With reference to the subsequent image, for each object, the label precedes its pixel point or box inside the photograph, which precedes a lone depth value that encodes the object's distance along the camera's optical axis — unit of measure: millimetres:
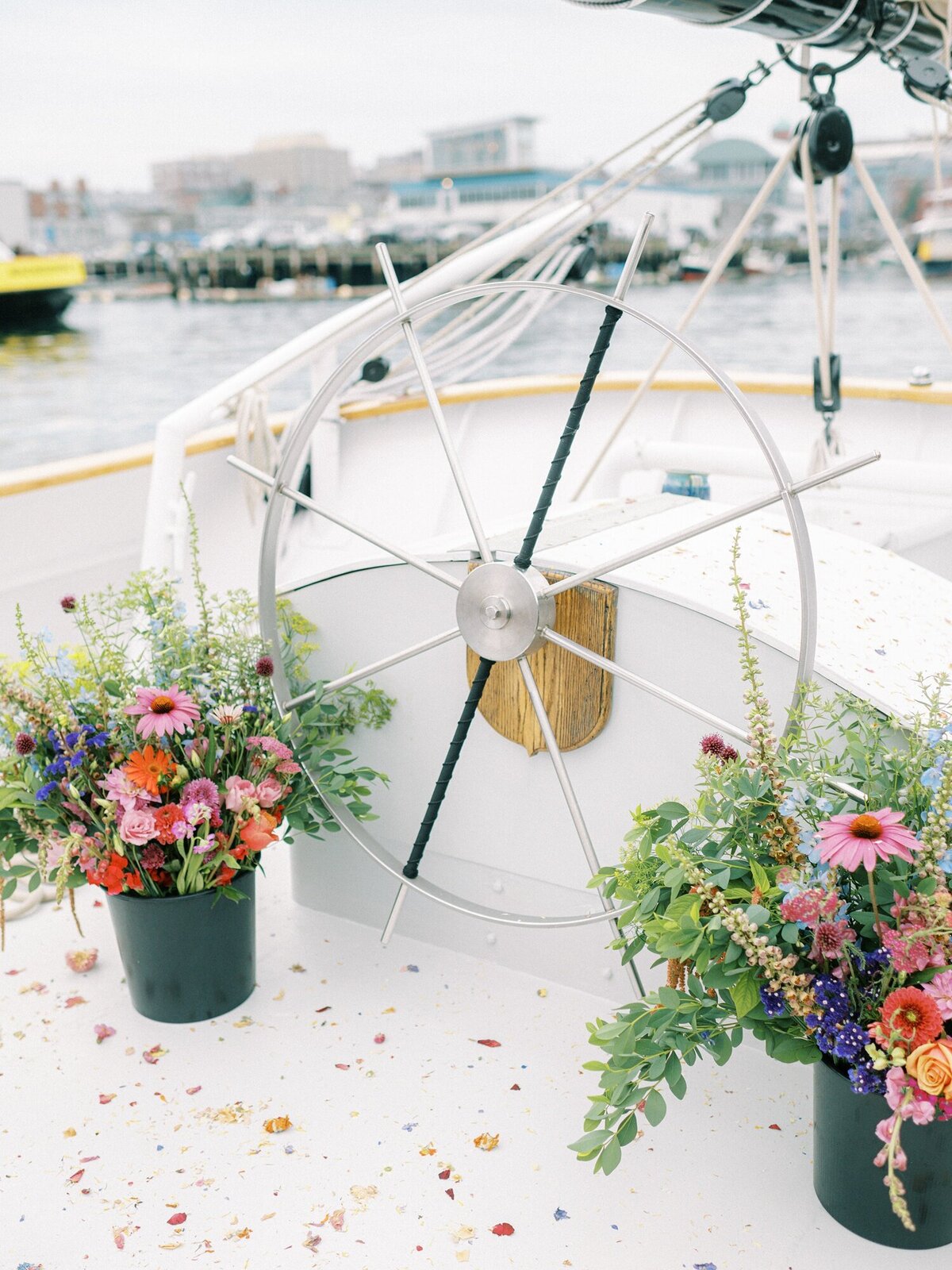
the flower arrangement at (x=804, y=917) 1021
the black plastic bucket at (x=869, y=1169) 1098
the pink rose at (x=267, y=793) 1477
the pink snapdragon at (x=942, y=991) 995
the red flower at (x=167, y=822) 1397
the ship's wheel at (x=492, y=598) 1179
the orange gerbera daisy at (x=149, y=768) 1401
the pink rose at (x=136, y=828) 1381
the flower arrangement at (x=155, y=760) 1417
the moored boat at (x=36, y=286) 23719
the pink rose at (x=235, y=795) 1449
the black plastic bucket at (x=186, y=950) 1482
